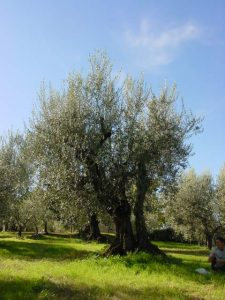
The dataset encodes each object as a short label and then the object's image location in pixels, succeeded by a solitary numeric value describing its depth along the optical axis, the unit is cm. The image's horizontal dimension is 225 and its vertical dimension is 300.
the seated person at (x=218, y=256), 1416
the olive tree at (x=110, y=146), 1828
